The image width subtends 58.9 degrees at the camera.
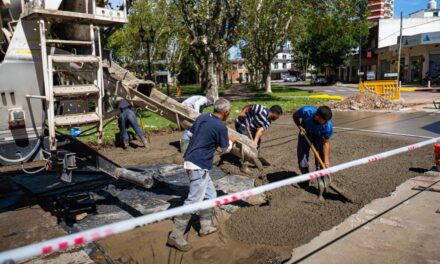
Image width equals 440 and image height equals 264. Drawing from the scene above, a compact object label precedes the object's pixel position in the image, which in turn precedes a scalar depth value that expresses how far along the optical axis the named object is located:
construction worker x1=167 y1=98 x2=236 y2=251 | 4.29
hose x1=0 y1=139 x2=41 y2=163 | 4.89
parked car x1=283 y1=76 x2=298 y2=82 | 78.49
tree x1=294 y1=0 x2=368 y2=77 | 23.06
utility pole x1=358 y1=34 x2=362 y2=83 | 48.44
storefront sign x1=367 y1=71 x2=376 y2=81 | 45.42
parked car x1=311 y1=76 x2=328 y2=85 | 50.62
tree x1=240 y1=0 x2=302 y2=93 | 22.45
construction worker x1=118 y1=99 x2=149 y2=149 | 9.61
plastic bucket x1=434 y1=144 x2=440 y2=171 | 6.74
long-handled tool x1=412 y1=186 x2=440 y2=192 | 5.87
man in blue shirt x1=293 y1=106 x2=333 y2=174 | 5.33
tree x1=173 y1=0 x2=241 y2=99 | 18.27
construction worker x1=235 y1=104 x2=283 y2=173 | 7.09
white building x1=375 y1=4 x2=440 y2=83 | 38.04
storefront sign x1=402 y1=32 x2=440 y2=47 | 35.91
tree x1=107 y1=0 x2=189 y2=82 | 30.48
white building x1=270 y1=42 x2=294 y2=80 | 113.56
